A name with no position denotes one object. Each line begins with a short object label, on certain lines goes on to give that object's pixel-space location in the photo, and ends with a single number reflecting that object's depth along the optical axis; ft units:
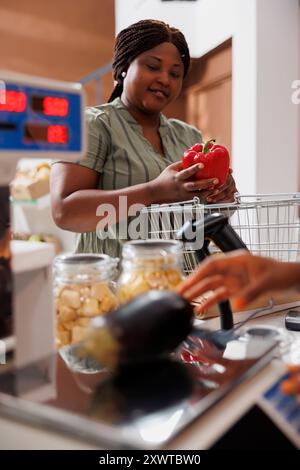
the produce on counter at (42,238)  8.90
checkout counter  1.75
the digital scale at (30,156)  1.93
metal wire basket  3.30
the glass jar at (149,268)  2.47
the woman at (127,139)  4.15
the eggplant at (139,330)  1.84
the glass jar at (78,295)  2.51
